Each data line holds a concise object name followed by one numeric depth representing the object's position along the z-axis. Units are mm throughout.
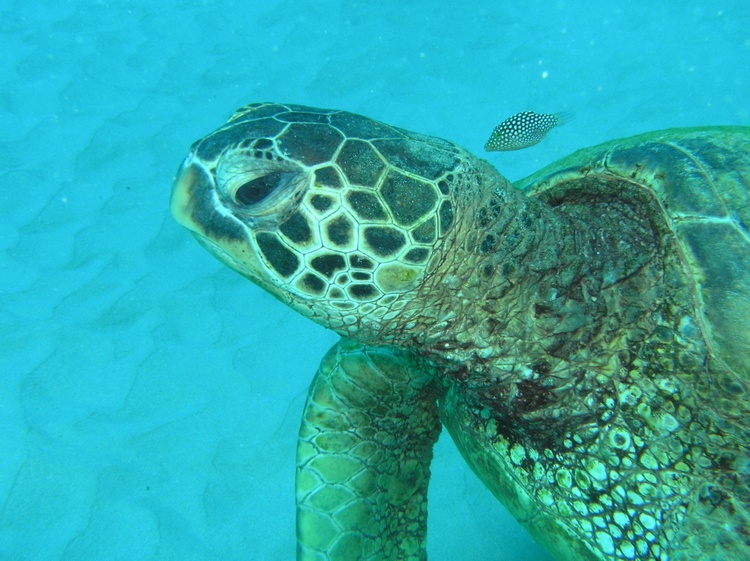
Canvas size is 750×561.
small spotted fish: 732
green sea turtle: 329
